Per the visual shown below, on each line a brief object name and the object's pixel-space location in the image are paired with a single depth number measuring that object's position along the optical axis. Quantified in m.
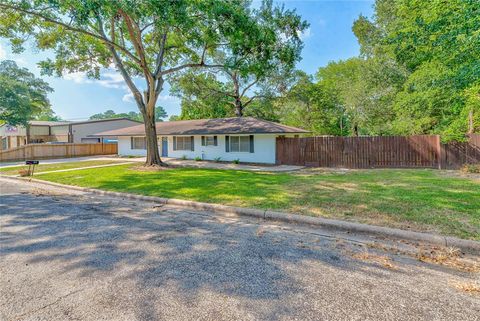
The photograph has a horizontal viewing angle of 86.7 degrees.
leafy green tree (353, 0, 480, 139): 9.53
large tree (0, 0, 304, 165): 8.87
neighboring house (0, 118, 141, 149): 32.78
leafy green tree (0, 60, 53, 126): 25.89
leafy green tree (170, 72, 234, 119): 23.89
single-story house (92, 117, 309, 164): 17.16
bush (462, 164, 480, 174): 11.36
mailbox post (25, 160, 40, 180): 12.27
